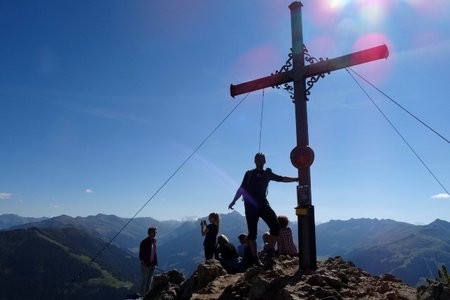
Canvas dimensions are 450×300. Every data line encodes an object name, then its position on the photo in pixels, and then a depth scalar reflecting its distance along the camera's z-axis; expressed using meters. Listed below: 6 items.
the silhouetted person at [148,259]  15.72
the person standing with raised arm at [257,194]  10.48
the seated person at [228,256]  12.95
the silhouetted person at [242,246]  14.20
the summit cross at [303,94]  9.26
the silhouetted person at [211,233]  14.81
